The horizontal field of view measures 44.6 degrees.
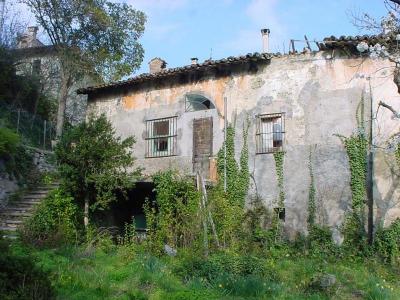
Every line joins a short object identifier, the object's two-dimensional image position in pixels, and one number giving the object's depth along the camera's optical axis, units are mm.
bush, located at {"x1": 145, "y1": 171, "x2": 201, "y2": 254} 13156
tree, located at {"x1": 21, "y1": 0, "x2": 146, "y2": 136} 24062
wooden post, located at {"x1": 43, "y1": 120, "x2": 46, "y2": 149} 24670
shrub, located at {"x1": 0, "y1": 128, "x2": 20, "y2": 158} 15770
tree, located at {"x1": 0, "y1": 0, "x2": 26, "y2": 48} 25450
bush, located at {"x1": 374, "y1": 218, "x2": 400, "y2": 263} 12586
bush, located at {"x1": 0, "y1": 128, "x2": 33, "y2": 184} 15953
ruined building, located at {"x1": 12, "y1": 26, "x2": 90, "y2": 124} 27094
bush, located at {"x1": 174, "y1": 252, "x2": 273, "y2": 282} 10180
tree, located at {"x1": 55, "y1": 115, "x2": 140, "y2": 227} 14055
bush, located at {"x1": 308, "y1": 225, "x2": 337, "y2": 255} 13547
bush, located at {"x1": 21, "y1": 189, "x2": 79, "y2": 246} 13544
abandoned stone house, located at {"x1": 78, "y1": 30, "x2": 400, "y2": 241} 13891
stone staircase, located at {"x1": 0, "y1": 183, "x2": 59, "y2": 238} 14859
